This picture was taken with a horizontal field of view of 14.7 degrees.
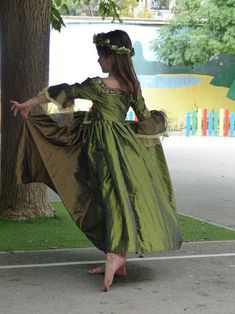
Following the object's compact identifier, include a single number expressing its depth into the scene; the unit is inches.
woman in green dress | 285.2
